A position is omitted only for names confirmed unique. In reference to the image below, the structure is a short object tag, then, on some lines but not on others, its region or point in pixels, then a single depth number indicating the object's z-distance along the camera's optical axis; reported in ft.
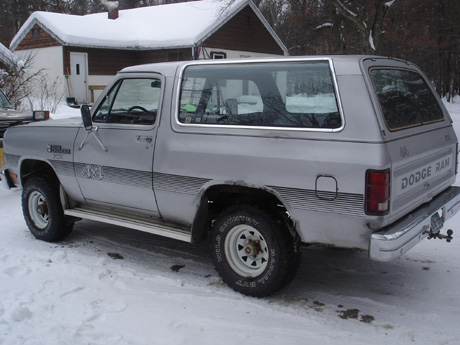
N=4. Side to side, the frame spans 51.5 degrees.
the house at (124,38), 79.30
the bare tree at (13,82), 44.96
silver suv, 11.61
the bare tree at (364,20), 48.80
